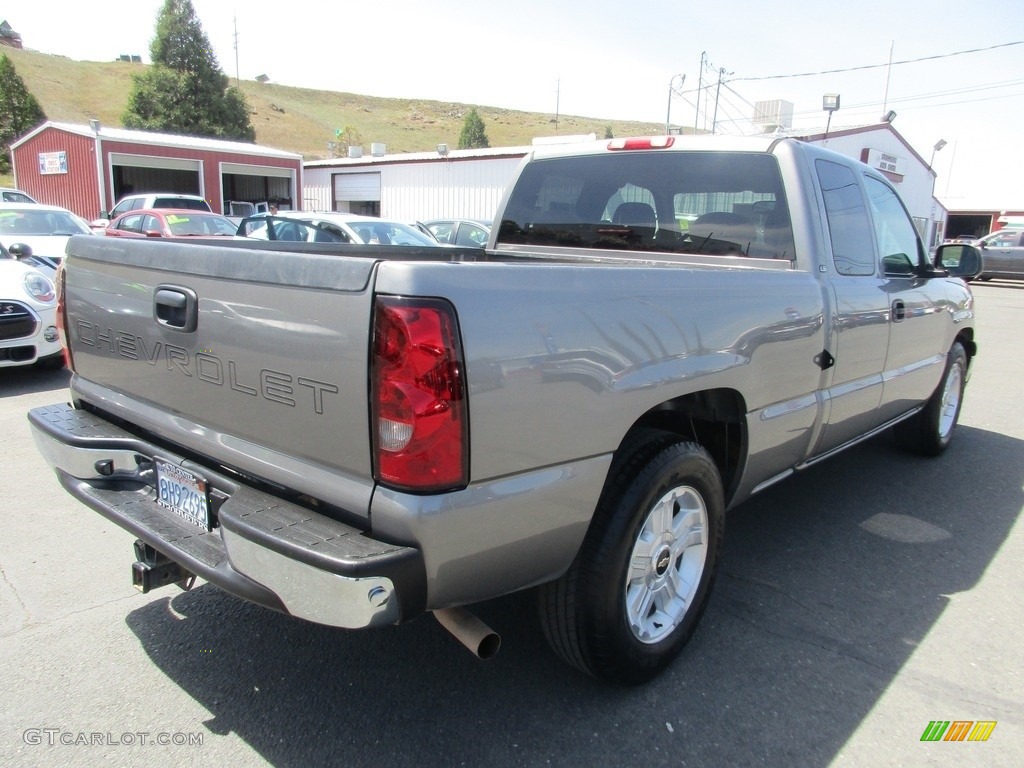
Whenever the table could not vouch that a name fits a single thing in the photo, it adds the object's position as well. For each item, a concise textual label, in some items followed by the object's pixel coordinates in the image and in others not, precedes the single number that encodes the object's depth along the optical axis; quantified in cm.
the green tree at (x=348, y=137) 8031
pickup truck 185
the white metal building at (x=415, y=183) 2720
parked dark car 2348
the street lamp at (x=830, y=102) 2000
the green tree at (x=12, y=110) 4941
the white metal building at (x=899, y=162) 2839
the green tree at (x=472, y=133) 7481
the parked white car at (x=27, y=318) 672
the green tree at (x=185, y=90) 5222
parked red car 1406
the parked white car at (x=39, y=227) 1009
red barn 2772
